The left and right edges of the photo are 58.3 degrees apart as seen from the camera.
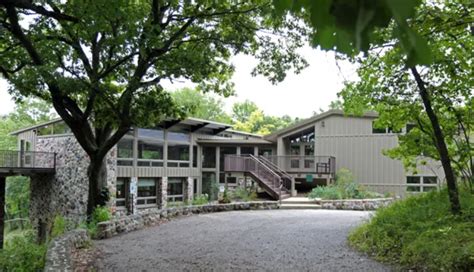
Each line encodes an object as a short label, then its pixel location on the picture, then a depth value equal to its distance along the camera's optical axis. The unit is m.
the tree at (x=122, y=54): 9.77
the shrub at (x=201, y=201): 17.74
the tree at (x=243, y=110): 57.09
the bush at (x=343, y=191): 19.14
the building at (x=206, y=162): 20.30
